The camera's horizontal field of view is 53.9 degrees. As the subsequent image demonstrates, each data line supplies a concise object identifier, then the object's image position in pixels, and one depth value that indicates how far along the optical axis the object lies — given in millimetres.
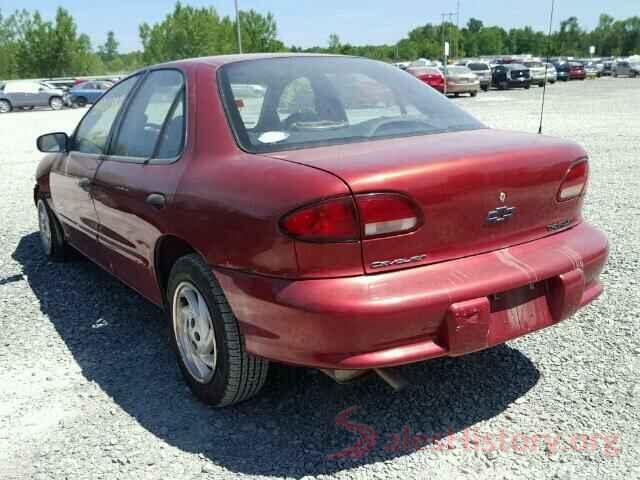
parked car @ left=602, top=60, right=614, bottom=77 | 58062
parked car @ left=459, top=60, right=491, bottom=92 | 35291
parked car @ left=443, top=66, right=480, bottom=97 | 29391
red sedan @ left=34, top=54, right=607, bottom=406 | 2264
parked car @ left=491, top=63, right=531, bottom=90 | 36094
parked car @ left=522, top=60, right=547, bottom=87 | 36884
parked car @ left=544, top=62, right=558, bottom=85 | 40531
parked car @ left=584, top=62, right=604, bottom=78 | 50906
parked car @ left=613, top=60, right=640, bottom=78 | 53750
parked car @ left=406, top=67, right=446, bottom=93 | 26875
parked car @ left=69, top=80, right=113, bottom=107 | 33000
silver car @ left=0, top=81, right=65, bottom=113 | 31680
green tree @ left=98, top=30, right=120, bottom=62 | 147875
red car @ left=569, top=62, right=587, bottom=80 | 47219
